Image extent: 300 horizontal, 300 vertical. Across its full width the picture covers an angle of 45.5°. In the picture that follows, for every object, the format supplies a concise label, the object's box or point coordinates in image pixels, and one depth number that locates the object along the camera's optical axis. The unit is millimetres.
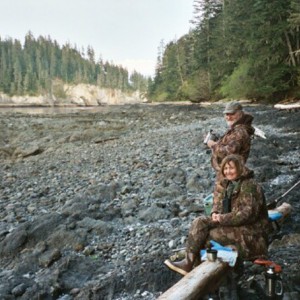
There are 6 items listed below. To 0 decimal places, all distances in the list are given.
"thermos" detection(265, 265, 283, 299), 3422
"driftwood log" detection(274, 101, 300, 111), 18950
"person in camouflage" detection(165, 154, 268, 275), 3912
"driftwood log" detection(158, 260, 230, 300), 3244
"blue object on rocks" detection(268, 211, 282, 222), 5165
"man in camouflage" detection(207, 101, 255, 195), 5230
